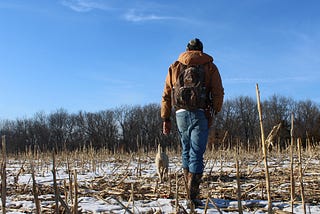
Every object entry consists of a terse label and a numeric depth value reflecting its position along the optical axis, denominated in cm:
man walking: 341
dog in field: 489
